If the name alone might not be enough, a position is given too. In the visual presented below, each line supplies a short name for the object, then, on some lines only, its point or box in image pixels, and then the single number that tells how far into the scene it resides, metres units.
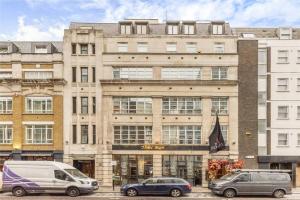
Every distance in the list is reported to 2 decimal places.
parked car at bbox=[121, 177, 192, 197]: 22.30
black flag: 26.55
